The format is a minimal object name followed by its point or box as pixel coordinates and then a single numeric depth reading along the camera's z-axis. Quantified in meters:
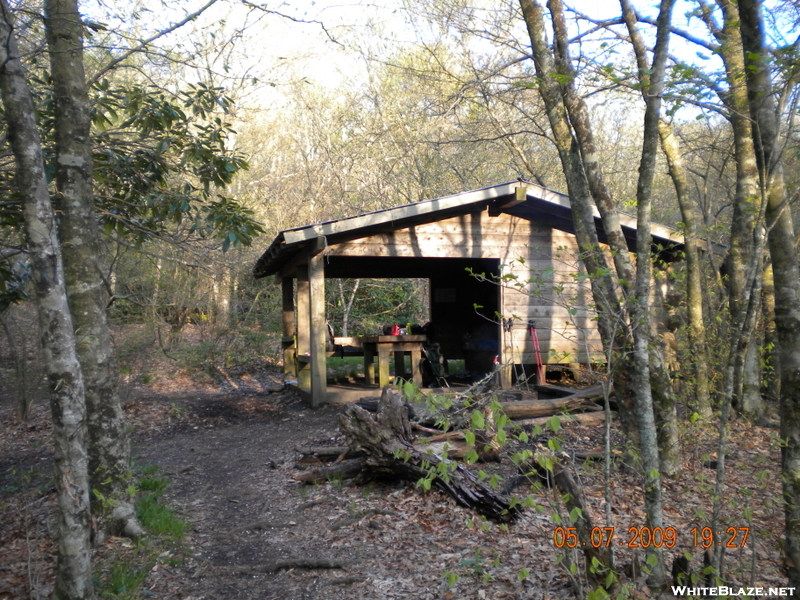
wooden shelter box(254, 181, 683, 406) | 9.75
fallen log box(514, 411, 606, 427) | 8.13
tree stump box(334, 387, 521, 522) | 5.42
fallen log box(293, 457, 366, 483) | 6.34
